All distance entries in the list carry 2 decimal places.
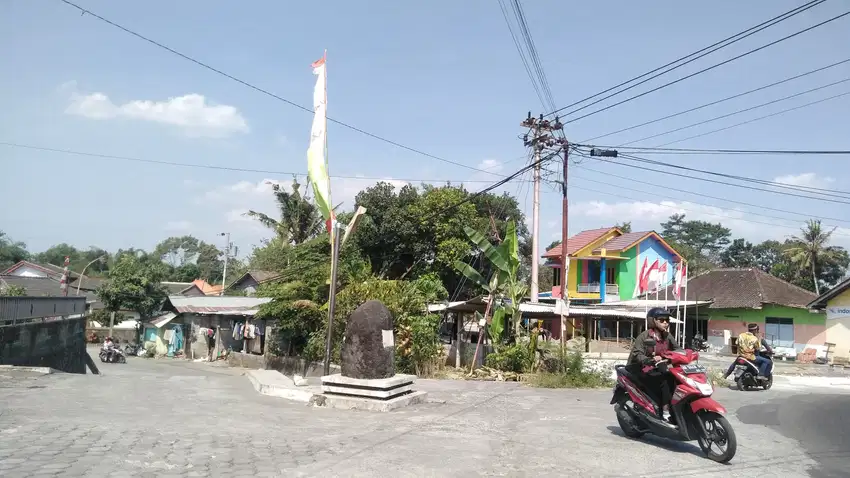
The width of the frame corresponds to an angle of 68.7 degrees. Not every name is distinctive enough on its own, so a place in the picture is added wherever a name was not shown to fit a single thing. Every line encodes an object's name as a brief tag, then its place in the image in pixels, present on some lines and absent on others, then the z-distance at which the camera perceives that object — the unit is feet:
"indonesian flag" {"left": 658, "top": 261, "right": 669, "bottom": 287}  77.15
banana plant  54.90
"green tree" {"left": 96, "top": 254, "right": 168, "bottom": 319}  135.13
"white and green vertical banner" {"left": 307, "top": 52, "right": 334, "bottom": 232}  41.75
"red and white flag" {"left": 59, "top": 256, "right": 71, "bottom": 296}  124.18
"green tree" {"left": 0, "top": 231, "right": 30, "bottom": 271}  245.26
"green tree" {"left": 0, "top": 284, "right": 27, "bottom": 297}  121.90
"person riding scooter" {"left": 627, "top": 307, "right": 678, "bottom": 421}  23.25
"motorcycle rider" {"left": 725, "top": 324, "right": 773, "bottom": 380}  46.34
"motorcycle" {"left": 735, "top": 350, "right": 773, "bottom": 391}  46.16
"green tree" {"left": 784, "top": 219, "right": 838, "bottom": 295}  150.30
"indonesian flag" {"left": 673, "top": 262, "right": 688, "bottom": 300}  73.02
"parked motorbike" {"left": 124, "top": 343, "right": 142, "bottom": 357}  119.24
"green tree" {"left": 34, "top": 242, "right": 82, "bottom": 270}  325.42
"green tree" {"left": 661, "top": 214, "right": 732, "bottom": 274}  242.78
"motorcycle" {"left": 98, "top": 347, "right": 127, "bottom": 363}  92.84
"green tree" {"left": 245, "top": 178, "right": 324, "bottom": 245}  122.31
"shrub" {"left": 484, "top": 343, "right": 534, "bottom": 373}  52.95
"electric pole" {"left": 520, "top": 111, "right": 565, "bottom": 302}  73.20
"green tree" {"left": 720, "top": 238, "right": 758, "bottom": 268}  228.02
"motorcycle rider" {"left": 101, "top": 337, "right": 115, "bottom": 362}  92.99
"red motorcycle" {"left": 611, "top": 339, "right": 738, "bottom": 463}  21.34
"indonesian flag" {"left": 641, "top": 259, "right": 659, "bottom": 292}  74.84
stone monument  31.83
